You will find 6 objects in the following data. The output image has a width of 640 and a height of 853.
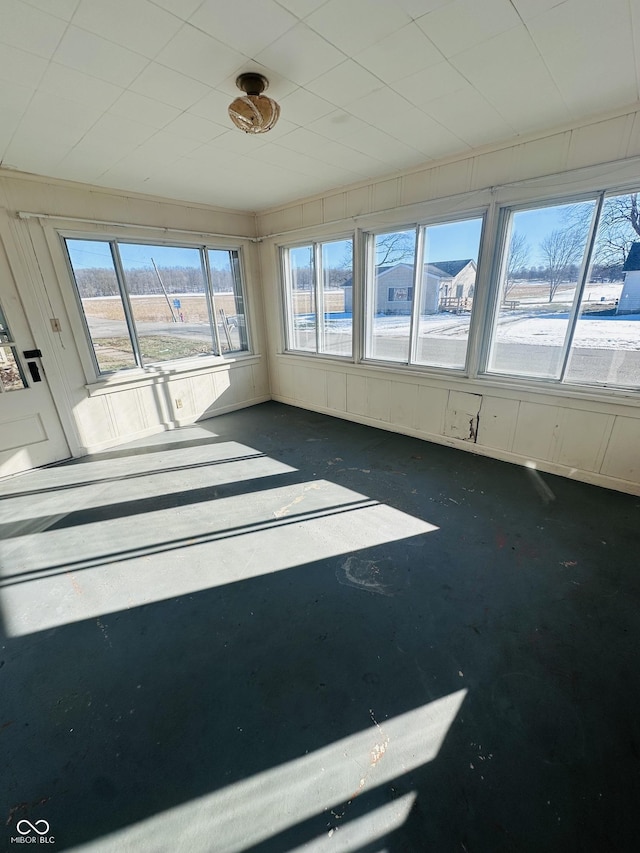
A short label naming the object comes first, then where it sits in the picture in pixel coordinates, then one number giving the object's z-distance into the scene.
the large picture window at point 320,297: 4.12
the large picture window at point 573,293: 2.48
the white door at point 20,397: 3.06
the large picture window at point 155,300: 3.54
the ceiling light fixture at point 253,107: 1.78
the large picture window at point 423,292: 3.20
